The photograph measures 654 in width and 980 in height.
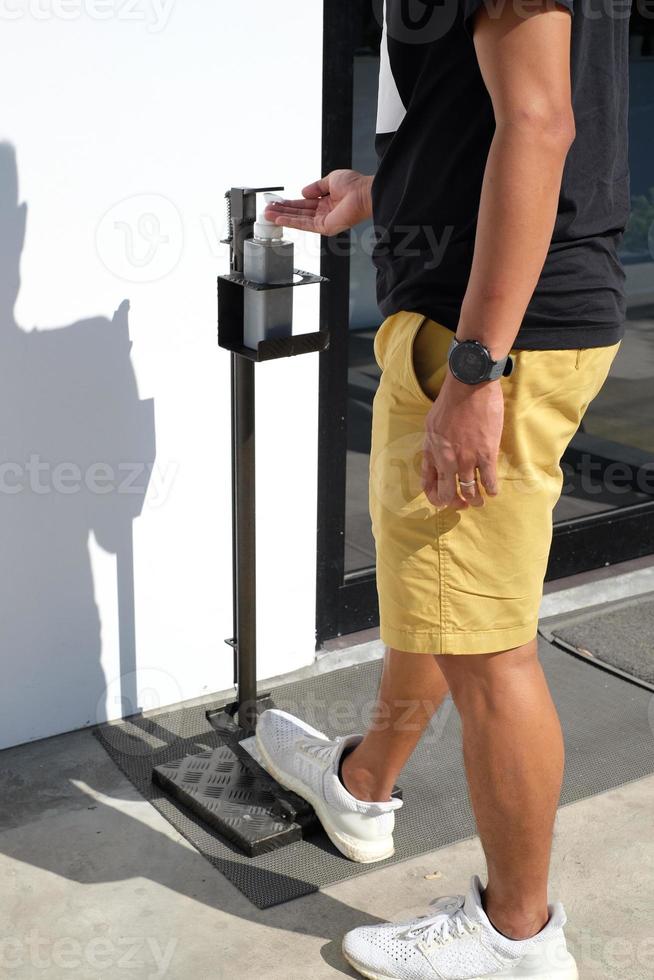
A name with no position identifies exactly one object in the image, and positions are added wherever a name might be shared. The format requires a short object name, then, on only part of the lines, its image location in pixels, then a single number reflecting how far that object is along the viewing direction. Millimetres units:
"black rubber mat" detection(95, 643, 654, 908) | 2129
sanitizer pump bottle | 2037
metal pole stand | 2107
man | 1458
